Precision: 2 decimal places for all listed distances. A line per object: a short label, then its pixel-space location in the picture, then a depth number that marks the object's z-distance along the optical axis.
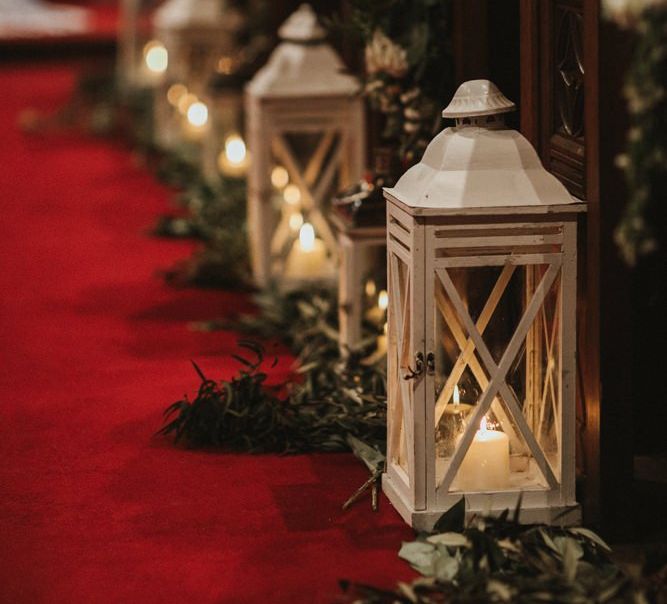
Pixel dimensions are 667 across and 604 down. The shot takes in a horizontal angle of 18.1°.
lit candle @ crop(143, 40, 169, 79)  16.38
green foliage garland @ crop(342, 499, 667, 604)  4.41
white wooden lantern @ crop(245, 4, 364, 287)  8.65
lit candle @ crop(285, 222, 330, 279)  8.93
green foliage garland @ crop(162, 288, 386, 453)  6.14
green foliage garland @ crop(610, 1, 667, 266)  3.77
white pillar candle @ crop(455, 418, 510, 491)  5.11
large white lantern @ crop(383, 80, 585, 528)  4.94
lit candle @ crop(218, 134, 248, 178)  11.46
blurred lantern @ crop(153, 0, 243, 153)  13.27
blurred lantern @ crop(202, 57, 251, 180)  11.33
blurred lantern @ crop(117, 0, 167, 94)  16.70
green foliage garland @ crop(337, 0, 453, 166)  6.94
